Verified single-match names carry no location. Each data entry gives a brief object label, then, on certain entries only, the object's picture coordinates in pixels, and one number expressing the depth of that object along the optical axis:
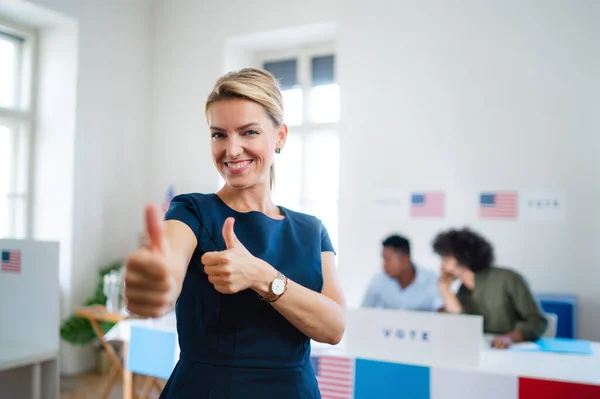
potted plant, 5.06
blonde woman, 0.92
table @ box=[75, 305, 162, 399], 3.86
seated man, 4.65
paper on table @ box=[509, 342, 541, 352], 2.76
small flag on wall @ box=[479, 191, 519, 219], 4.57
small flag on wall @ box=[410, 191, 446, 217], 4.88
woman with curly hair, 3.34
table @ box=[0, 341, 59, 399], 2.51
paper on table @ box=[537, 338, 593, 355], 2.73
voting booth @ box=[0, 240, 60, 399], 2.54
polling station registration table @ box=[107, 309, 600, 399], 2.21
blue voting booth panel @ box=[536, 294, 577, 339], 4.13
